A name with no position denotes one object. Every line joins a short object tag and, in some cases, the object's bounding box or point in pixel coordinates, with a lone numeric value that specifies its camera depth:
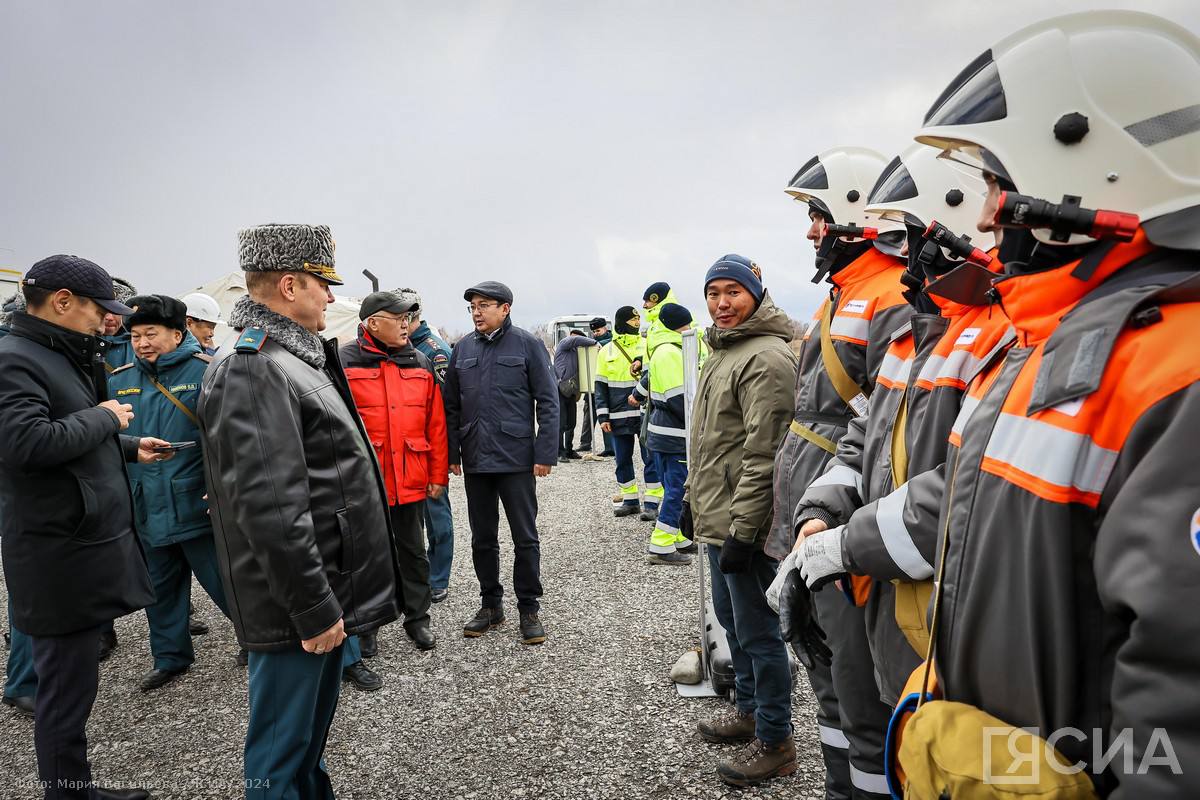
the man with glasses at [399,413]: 4.43
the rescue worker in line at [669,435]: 6.34
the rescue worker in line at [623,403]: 8.23
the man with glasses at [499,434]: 4.75
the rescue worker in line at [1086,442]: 0.90
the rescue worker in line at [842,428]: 2.08
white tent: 12.44
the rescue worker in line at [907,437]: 1.55
